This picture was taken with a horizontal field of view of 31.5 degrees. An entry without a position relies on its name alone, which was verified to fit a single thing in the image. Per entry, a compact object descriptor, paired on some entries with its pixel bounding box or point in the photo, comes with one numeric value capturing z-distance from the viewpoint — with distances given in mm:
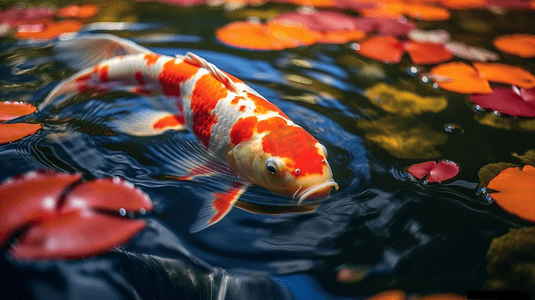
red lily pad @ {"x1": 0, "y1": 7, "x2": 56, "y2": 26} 1501
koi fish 985
